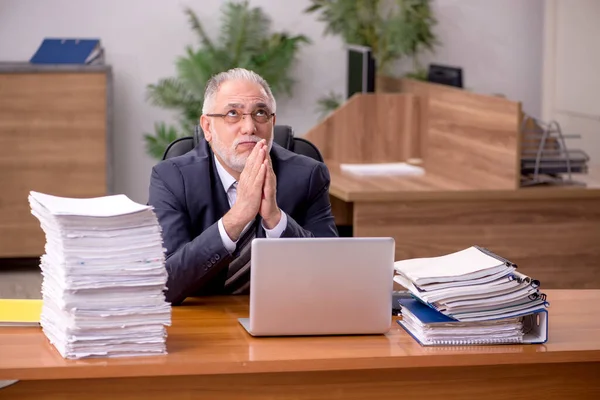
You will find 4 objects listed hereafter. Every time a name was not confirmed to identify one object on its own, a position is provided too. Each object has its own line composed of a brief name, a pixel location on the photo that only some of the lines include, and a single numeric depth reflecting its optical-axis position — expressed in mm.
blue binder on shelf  6293
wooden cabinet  6141
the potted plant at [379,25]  6750
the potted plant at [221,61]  6590
